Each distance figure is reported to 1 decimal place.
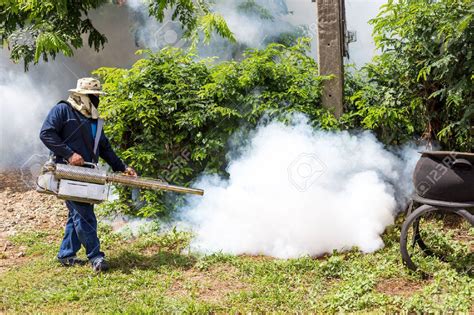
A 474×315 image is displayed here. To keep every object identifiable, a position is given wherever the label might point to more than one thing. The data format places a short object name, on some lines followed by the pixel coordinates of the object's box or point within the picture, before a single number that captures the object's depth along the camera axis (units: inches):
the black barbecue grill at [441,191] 200.4
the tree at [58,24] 327.3
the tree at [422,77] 249.6
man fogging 232.7
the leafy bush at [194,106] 287.0
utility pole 279.1
